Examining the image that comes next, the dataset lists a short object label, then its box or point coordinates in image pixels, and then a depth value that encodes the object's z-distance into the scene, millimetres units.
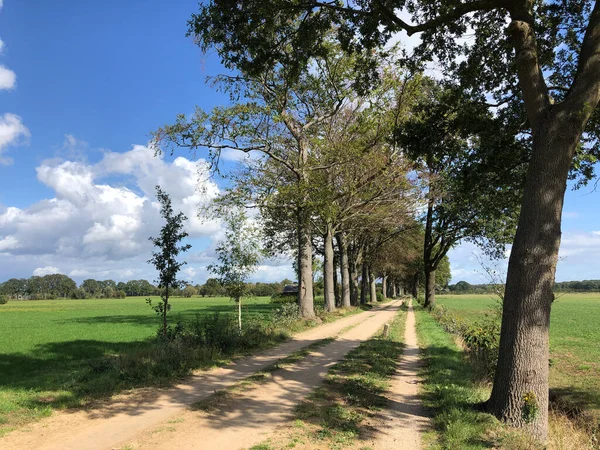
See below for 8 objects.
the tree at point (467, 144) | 11102
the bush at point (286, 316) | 18270
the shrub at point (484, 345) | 10906
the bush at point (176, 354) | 8789
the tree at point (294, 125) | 17938
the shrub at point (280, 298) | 58425
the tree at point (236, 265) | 15759
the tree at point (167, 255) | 12641
